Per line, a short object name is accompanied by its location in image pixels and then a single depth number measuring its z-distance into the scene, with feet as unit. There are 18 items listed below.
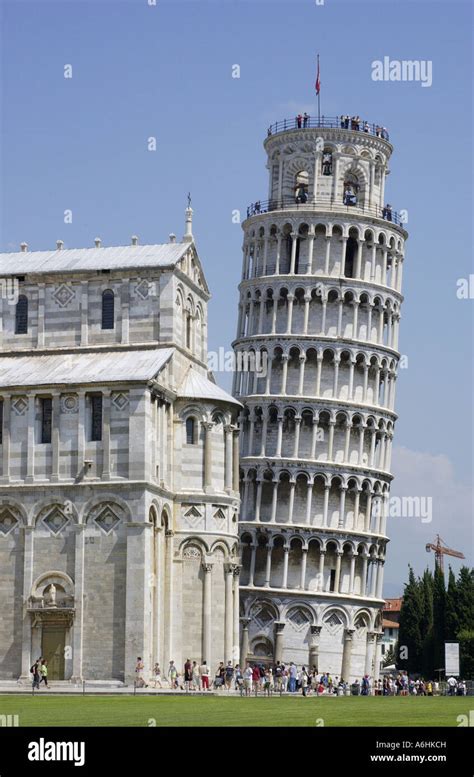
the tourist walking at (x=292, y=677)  259.80
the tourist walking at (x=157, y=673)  228.80
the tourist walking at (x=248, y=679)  235.03
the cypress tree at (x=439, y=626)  368.89
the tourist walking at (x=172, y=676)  231.30
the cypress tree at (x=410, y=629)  402.11
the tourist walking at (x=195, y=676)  233.76
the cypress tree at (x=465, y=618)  351.67
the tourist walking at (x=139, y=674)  223.71
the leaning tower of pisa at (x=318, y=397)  355.77
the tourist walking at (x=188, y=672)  236.02
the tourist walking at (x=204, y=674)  232.12
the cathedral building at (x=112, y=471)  231.50
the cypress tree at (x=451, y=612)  361.51
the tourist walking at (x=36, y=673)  219.32
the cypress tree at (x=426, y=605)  407.44
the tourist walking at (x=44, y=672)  222.07
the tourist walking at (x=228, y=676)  237.86
